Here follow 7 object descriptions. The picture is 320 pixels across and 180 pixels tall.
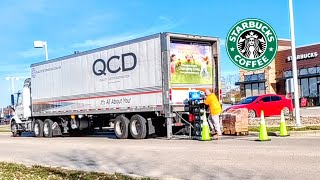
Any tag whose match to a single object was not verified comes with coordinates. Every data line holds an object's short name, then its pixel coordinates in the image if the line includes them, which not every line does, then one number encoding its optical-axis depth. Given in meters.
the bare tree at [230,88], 79.33
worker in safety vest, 17.22
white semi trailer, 18.22
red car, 30.39
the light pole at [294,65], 19.74
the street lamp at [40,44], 32.53
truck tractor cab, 27.58
